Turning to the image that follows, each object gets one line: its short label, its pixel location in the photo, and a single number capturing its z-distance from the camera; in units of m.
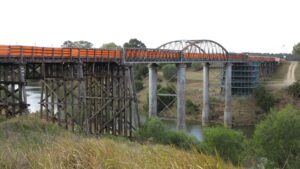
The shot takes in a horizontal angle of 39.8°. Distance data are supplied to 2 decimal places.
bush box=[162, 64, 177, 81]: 92.12
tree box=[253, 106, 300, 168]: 27.80
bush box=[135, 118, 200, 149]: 31.69
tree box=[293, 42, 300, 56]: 131.40
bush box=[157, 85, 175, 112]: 71.11
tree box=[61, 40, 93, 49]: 157.44
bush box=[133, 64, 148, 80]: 94.94
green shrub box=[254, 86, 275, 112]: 69.38
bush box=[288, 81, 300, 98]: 71.56
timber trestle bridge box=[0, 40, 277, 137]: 23.83
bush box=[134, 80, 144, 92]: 87.69
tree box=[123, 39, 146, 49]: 124.31
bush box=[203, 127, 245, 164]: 30.36
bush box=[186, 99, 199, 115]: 71.81
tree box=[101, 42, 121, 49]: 135.15
